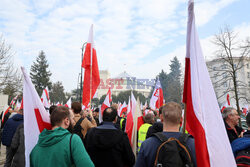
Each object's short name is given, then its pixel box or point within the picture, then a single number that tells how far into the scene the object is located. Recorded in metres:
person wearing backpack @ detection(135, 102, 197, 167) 2.25
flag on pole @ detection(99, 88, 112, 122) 9.43
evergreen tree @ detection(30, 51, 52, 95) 57.16
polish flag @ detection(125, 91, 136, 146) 6.12
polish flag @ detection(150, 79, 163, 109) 12.71
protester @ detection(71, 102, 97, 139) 4.81
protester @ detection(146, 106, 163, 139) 4.56
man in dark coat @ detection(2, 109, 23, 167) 6.24
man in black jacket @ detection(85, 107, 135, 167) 3.53
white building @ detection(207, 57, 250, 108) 55.04
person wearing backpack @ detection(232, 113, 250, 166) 2.38
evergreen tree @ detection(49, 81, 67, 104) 49.84
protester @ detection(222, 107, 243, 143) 4.05
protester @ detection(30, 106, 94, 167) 2.45
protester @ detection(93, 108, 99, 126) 9.36
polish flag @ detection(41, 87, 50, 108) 12.09
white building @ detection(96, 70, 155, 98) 112.36
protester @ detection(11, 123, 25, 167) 4.90
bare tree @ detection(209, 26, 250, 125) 19.52
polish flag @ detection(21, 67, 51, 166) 2.92
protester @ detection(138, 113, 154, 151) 5.67
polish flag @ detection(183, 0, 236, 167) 2.09
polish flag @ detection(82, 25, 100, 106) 6.21
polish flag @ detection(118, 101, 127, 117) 15.25
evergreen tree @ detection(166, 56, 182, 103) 46.43
